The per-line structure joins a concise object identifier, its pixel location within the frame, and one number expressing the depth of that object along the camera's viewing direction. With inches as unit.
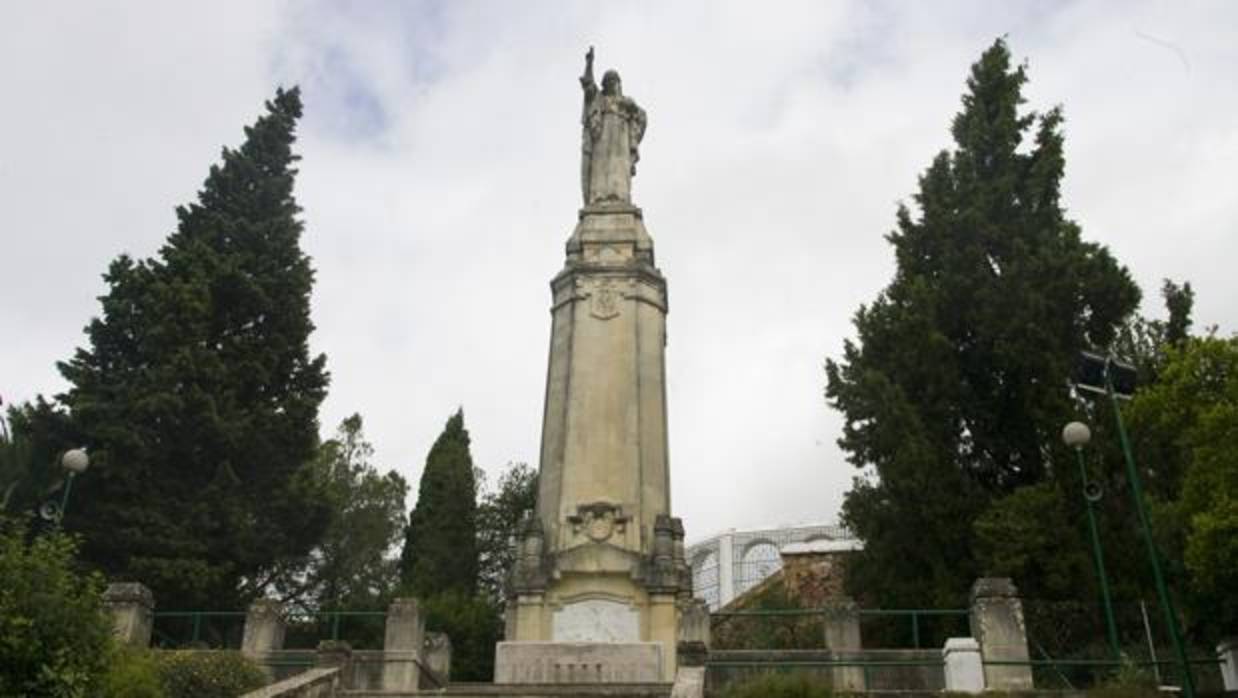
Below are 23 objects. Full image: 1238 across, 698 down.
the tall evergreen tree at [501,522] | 1499.8
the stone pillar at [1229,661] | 558.6
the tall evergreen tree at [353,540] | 1302.9
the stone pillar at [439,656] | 747.4
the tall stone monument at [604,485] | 652.7
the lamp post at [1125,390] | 497.0
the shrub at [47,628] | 384.8
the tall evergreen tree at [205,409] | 902.4
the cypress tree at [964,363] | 869.8
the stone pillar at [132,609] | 661.3
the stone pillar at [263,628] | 700.7
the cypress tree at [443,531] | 1296.8
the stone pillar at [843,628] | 681.6
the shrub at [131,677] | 423.8
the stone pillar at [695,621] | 666.2
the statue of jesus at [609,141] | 878.4
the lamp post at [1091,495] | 614.1
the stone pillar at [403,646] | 660.7
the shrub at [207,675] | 519.2
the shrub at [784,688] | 440.8
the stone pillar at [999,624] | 602.9
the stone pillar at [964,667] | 511.2
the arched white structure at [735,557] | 2170.3
